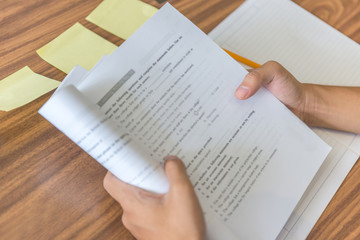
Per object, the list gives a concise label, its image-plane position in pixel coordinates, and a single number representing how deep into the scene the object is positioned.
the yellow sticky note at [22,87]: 0.61
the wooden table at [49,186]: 0.52
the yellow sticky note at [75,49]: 0.66
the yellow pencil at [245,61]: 0.69
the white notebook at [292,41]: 0.72
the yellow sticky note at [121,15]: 0.71
